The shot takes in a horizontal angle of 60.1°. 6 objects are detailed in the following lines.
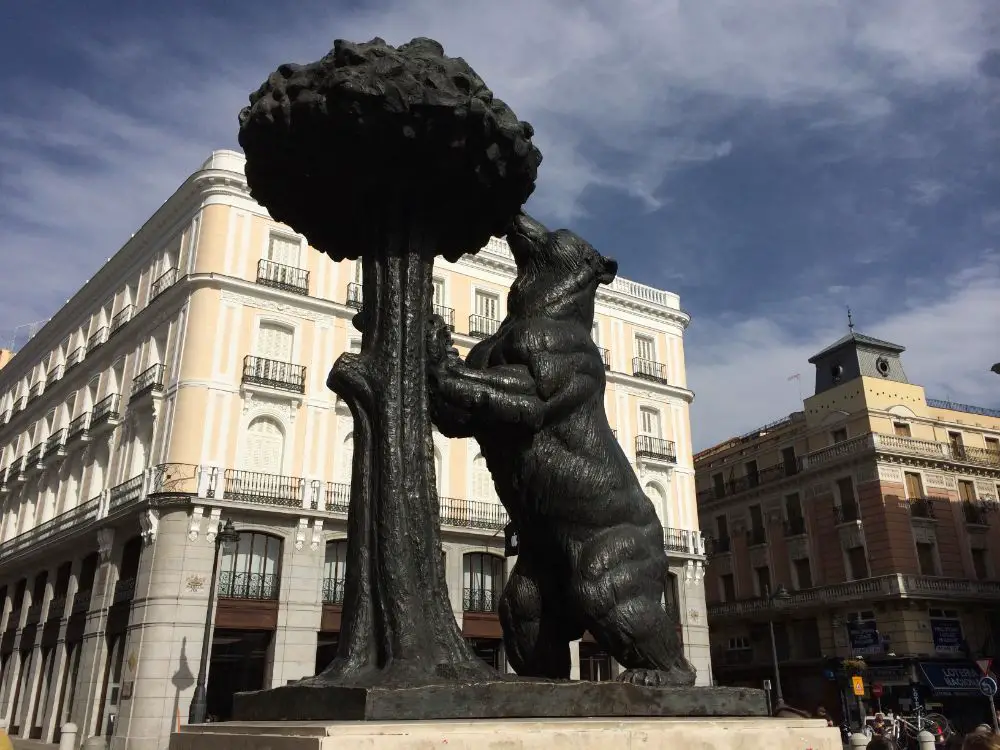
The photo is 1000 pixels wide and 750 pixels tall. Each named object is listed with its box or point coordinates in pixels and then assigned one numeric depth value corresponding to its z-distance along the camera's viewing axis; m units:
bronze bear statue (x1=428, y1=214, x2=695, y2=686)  3.64
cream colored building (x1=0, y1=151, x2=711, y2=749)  19.97
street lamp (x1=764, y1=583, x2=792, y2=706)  23.03
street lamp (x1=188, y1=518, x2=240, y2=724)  15.90
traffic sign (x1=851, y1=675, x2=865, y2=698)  20.66
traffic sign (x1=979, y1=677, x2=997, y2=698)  16.33
